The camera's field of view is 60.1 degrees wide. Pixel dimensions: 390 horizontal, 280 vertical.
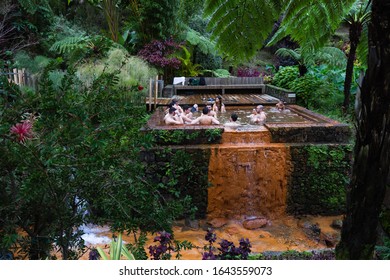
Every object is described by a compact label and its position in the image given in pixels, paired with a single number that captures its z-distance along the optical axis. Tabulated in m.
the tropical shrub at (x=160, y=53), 11.16
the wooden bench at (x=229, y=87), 11.32
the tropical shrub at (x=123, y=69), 8.44
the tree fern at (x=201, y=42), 11.70
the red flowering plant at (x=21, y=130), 1.76
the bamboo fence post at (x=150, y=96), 7.96
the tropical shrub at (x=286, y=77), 10.79
